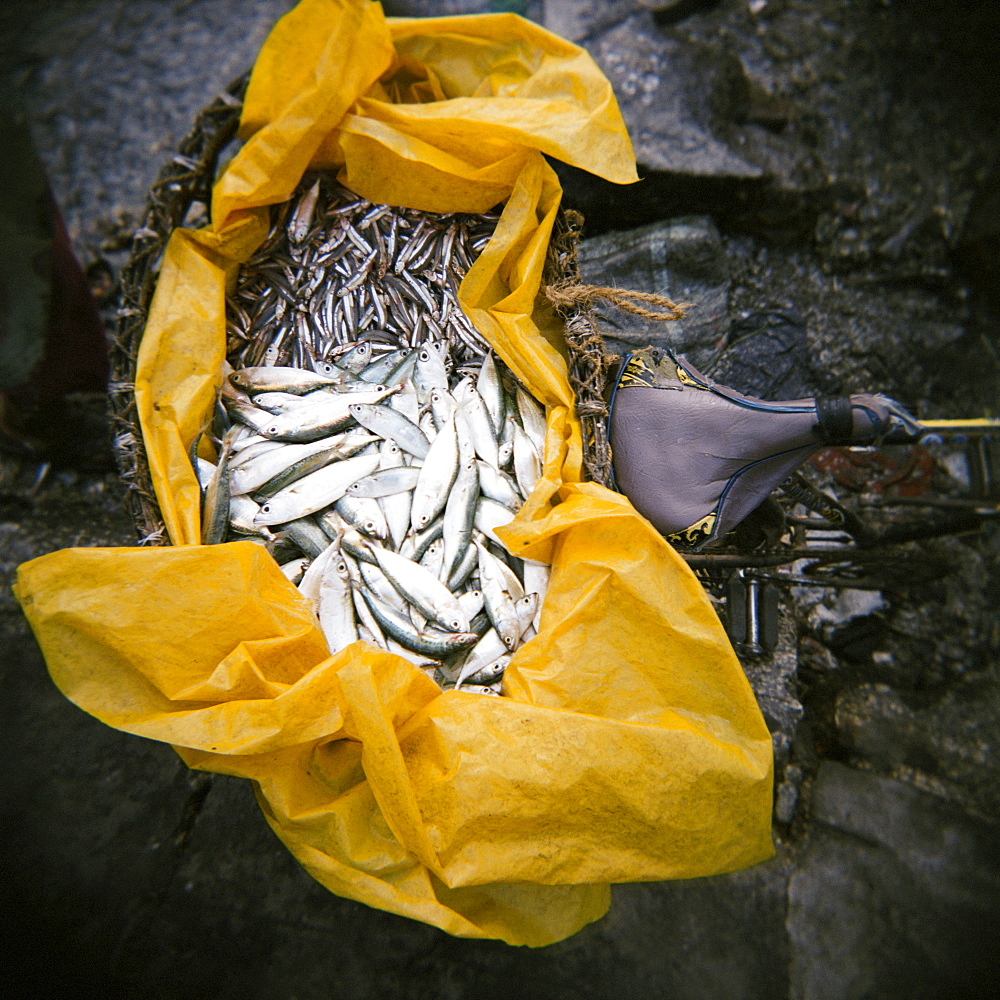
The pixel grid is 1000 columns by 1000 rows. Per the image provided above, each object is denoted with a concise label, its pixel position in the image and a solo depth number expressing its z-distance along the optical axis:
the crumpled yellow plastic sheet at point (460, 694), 0.91
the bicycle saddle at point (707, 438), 1.00
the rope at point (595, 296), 1.02
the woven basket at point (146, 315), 1.02
